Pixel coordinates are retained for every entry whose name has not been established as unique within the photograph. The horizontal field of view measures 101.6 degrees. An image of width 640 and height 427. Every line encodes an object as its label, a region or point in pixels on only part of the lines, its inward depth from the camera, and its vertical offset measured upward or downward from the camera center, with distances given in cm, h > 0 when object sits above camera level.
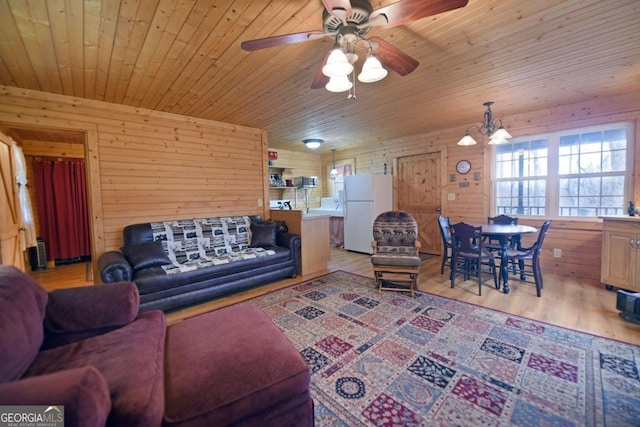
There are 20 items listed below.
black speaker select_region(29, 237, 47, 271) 468 -90
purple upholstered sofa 83 -72
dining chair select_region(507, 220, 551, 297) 303 -76
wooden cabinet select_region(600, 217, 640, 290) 287 -69
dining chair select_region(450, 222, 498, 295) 315 -66
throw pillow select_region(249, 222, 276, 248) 386 -52
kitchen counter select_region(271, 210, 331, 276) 397 -58
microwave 608 +41
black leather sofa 269 -70
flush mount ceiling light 526 +116
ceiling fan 135 +101
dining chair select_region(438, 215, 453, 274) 371 -54
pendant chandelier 333 +81
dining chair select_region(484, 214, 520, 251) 379 -42
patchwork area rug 146 -121
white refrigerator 527 -14
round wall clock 474 +54
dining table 315 -51
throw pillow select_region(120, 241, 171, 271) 282 -57
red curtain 489 -2
